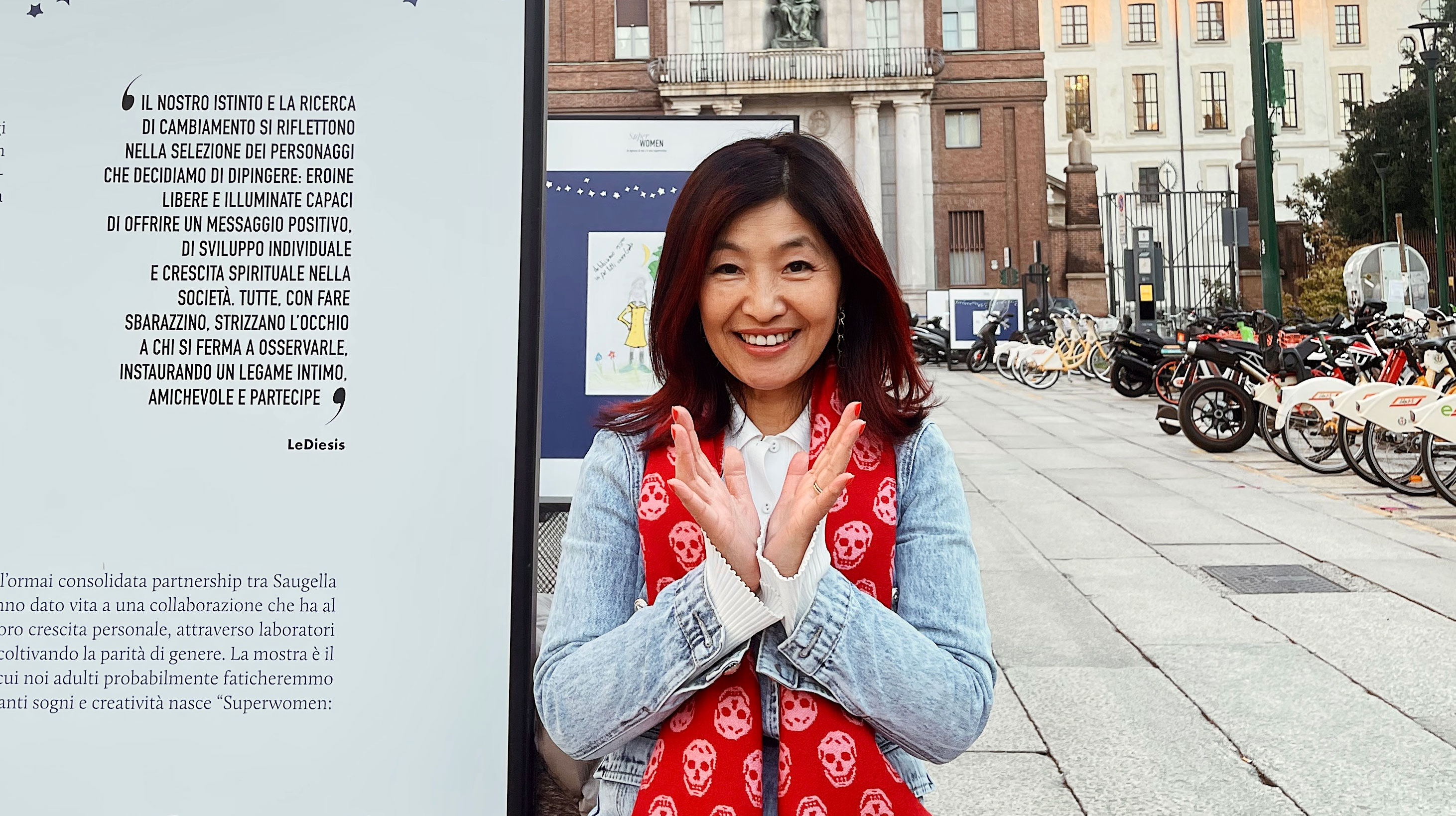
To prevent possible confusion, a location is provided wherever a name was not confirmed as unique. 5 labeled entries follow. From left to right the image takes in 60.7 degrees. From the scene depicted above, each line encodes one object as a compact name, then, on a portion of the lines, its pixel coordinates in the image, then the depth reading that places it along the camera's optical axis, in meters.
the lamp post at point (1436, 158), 19.88
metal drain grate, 5.47
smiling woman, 1.44
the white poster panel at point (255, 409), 1.74
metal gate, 33.56
